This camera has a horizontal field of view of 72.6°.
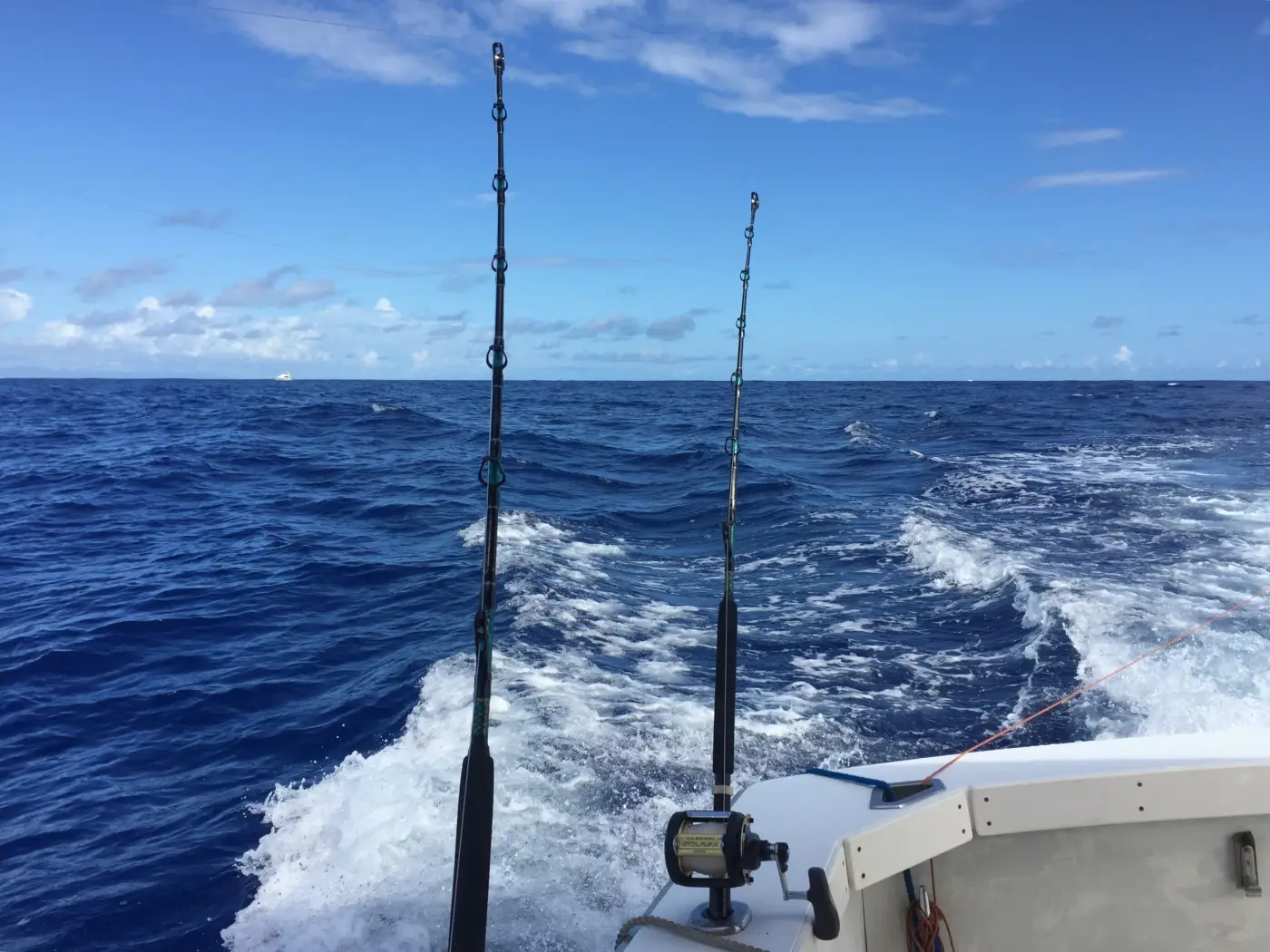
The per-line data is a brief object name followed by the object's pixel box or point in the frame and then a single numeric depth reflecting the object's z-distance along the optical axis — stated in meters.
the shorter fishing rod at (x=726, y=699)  2.38
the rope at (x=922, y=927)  2.50
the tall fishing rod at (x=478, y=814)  1.84
